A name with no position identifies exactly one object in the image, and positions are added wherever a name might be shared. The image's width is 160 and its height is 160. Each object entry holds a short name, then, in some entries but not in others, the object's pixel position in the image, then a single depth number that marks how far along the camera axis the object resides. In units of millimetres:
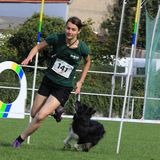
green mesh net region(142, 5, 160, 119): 43031
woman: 17219
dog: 18609
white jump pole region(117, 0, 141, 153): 19219
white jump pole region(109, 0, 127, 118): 40741
